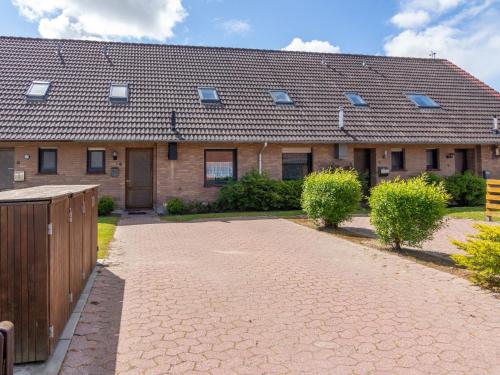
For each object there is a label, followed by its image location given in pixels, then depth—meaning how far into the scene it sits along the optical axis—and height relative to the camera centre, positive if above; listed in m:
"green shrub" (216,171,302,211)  15.52 -0.21
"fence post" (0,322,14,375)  2.28 -0.91
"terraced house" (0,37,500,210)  15.12 +2.91
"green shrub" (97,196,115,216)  14.40 -0.58
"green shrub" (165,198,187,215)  14.99 -0.65
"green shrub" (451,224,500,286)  5.79 -0.99
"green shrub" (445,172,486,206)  17.38 +0.01
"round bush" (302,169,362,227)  10.78 -0.23
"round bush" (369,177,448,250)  7.88 -0.43
